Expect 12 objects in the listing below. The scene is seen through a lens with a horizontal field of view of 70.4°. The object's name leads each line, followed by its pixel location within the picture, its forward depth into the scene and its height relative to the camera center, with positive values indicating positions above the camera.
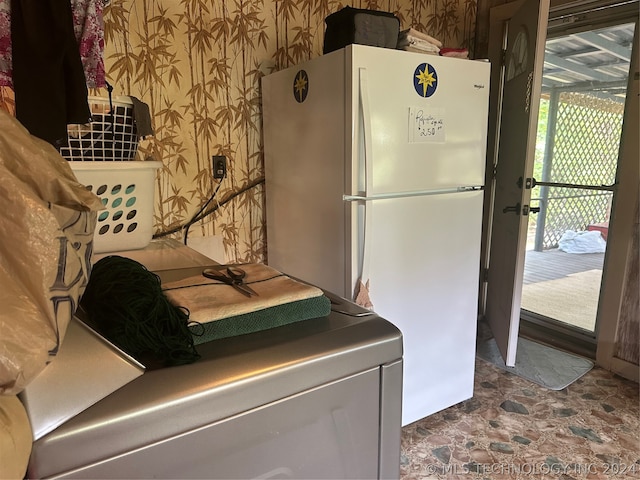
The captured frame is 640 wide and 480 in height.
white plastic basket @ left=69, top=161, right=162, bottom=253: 1.33 -0.15
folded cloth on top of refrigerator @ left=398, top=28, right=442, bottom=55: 1.86 +0.45
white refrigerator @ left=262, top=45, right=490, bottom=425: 1.67 -0.15
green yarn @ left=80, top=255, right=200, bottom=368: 0.73 -0.28
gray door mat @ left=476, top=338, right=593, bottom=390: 2.47 -1.22
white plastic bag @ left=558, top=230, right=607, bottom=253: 2.94 -0.61
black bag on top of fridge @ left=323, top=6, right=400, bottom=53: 1.75 +0.48
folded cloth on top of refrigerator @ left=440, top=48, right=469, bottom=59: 1.95 +0.42
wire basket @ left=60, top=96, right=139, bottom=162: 1.32 +0.05
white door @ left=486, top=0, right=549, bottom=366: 2.26 -0.04
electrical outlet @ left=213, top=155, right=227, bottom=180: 2.16 -0.07
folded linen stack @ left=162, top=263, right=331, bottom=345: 0.81 -0.29
